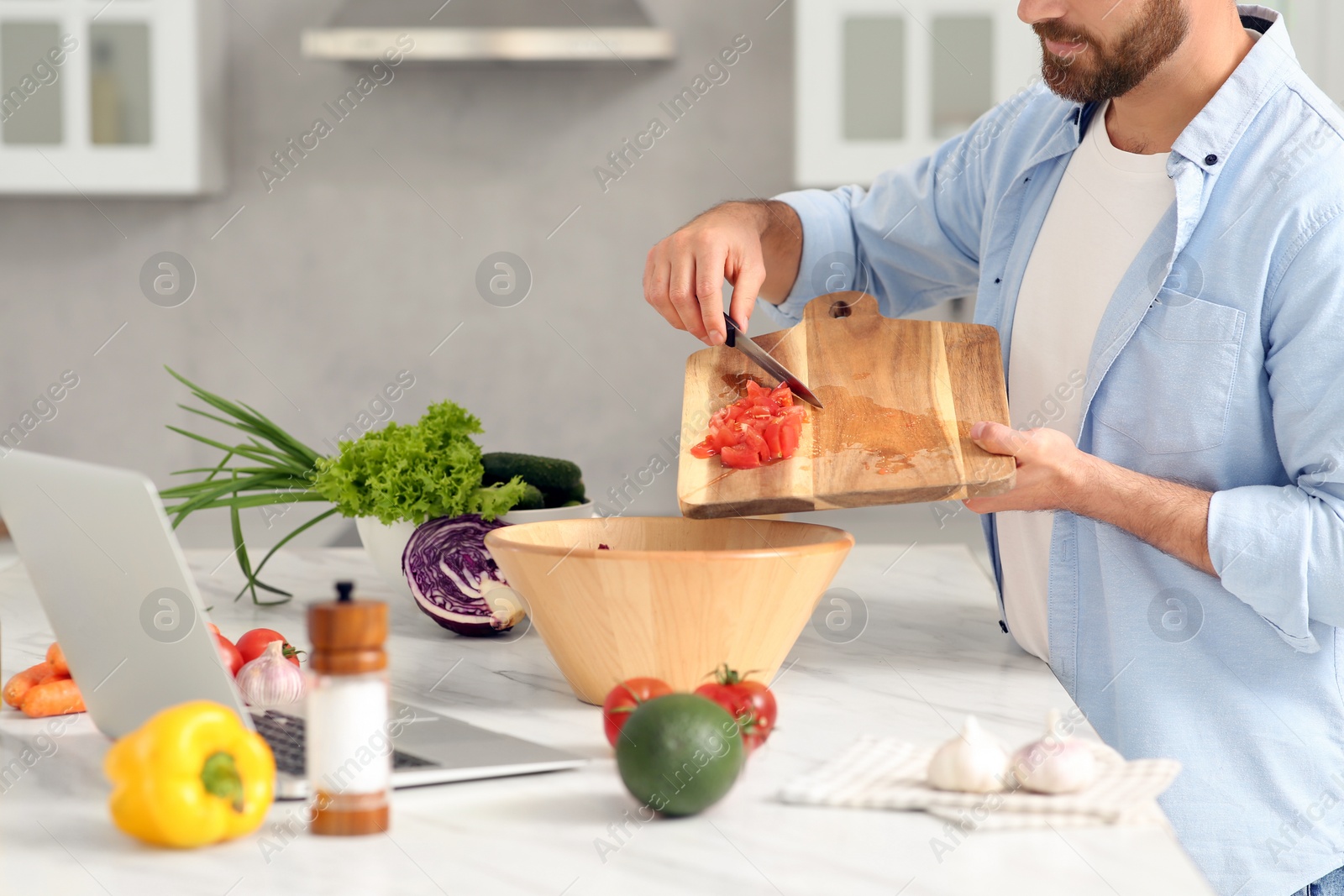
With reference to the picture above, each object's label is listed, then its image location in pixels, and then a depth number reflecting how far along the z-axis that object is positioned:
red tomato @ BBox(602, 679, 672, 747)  1.91
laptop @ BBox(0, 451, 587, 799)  1.85
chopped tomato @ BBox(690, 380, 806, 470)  2.25
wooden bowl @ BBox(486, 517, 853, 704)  1.98
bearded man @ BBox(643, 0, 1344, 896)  2.19
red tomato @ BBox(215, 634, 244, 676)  2.06
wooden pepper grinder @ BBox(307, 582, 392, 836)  1.75
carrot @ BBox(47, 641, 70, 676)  2.07
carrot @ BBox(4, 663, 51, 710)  2.05
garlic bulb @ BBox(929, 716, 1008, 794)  1.85
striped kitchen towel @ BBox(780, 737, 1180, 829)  1.83
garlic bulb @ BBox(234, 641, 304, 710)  2.04
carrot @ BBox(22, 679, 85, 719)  2.03
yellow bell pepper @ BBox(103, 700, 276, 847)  1.77
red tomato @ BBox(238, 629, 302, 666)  2.10
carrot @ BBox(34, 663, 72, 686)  2.06
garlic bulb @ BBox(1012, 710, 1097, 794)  1.85
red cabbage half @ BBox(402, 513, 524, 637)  2.30
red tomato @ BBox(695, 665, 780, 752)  1.91
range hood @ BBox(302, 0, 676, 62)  4.39
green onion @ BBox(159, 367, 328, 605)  2.40
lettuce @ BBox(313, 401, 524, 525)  2.29
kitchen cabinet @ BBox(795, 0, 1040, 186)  4.36
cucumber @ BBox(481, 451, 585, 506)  2.37
